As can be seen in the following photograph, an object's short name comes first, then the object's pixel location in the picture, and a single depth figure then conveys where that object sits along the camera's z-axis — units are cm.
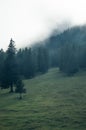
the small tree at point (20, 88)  7806
